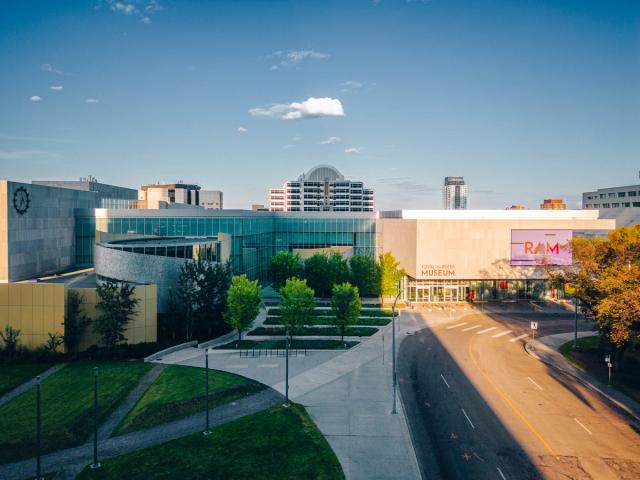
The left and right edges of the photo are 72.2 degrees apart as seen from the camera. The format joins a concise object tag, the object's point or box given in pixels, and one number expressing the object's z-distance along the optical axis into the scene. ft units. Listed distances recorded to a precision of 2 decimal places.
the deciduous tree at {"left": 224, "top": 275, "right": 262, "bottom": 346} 147.54
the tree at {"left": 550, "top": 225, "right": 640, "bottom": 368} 110.83
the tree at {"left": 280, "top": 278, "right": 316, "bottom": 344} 149.07
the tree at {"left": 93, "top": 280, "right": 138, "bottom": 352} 131.75
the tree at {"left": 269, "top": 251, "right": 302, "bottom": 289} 219.00
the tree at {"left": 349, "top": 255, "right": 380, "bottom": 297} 225.15
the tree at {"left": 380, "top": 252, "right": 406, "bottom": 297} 216.95
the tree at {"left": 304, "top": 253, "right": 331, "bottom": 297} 222.48
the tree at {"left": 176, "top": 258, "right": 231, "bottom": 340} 152.87
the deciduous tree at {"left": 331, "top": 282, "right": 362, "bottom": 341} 151.12
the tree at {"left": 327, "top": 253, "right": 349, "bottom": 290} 221.66
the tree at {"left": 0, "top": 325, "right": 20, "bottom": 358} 128.36
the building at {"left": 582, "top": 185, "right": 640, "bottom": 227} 378.53
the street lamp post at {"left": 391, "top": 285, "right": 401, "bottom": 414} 95.75
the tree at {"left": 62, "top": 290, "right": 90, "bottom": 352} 131.54
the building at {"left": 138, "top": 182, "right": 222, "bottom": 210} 352.08
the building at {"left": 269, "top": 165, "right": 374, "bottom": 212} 610.24
